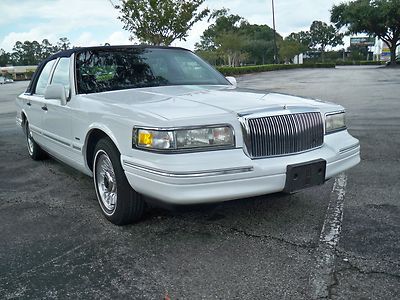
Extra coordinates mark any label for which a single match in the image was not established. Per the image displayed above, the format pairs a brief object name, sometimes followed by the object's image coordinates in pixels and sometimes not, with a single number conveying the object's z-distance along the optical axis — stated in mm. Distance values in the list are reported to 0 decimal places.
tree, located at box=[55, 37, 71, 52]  115606
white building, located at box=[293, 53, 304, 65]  76938
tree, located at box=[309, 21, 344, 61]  102562
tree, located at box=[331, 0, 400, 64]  48631
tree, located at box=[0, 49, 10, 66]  121750
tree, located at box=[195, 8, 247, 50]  71481
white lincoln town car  2949
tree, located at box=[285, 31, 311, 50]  106031
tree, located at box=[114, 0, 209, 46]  20219
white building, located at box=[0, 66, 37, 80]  92562
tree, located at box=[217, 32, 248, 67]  53553
